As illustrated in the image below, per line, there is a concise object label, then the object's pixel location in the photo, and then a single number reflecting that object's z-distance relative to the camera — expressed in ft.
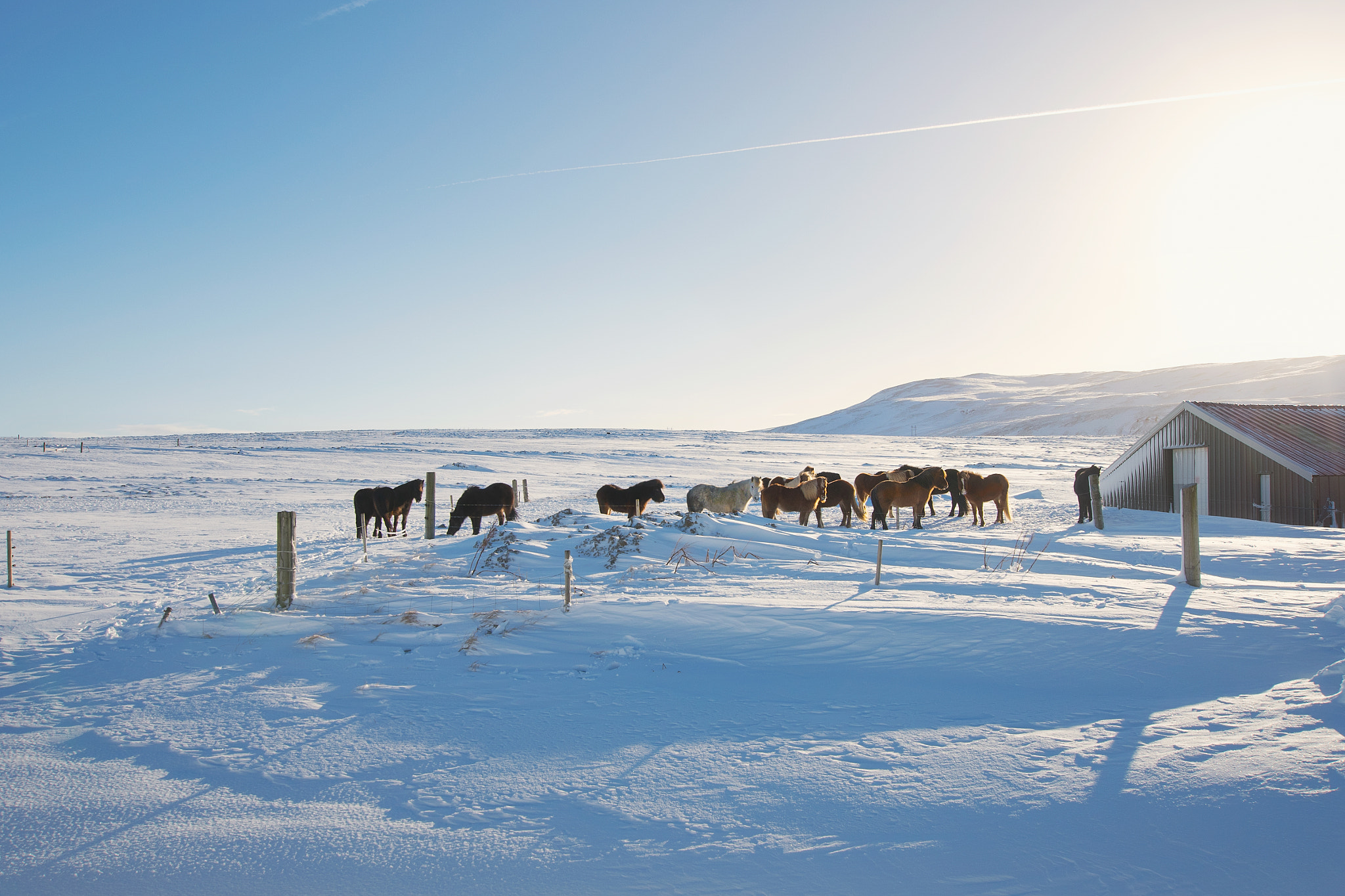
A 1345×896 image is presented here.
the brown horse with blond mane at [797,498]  58.85
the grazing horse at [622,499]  65.72
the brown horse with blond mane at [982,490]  63.93
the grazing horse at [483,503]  59.62
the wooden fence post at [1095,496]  55.57
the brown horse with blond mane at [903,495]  60.03
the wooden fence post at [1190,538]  27.96
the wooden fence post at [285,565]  26.16
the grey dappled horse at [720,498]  62.13
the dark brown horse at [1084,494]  61.57
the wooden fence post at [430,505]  49.42
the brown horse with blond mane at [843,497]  60.75
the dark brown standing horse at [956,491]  69.31
